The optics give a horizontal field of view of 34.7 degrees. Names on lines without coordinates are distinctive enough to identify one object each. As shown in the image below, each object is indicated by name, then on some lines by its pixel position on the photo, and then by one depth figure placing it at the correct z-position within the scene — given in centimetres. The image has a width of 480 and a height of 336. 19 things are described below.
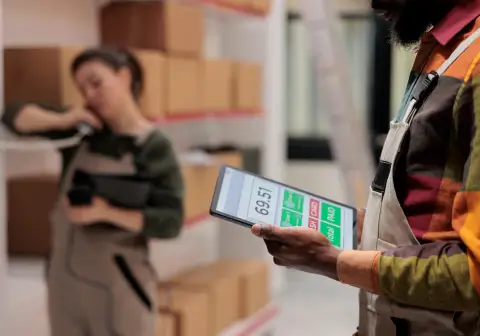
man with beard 114
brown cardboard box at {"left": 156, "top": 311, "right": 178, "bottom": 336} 284
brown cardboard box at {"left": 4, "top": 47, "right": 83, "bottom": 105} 253
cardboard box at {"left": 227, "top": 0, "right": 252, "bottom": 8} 378
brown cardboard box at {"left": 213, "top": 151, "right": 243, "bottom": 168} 366
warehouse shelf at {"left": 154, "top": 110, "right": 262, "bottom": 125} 307
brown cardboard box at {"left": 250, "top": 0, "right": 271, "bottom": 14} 412
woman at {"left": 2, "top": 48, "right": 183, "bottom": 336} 238
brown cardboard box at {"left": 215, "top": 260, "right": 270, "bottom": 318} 369
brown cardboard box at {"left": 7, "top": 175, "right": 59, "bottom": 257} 266
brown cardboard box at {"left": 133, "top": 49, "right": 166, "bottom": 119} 280
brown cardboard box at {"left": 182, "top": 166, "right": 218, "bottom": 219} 323
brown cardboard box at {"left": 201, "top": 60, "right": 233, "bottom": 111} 342
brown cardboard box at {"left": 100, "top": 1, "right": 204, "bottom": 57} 305
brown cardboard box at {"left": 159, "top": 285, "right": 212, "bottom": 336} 300
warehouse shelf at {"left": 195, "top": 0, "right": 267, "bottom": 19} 355
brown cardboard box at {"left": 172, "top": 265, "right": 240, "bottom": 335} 334
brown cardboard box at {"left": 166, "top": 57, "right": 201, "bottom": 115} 305
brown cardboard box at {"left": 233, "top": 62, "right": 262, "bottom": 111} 378
